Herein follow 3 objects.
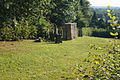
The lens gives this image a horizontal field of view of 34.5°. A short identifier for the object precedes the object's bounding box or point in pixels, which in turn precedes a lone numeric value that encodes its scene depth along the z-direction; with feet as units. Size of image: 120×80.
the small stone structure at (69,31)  69.05
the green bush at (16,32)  57.77
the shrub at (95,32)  115.59
